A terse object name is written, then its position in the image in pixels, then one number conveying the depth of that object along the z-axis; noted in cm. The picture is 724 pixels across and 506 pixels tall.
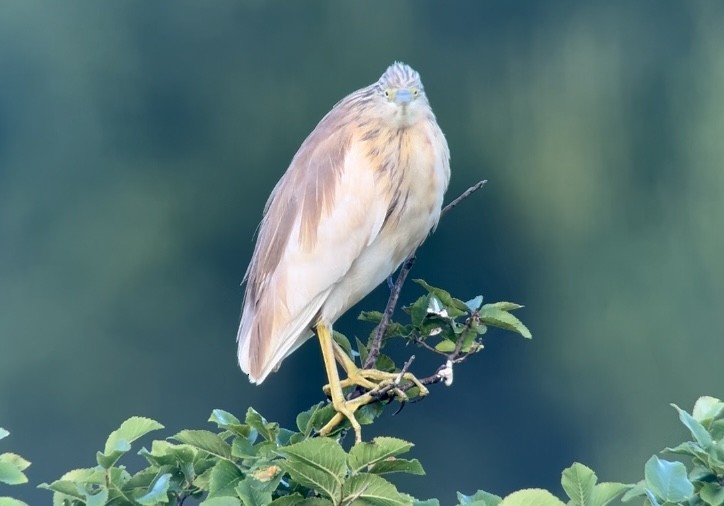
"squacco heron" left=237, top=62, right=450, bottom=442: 1039
